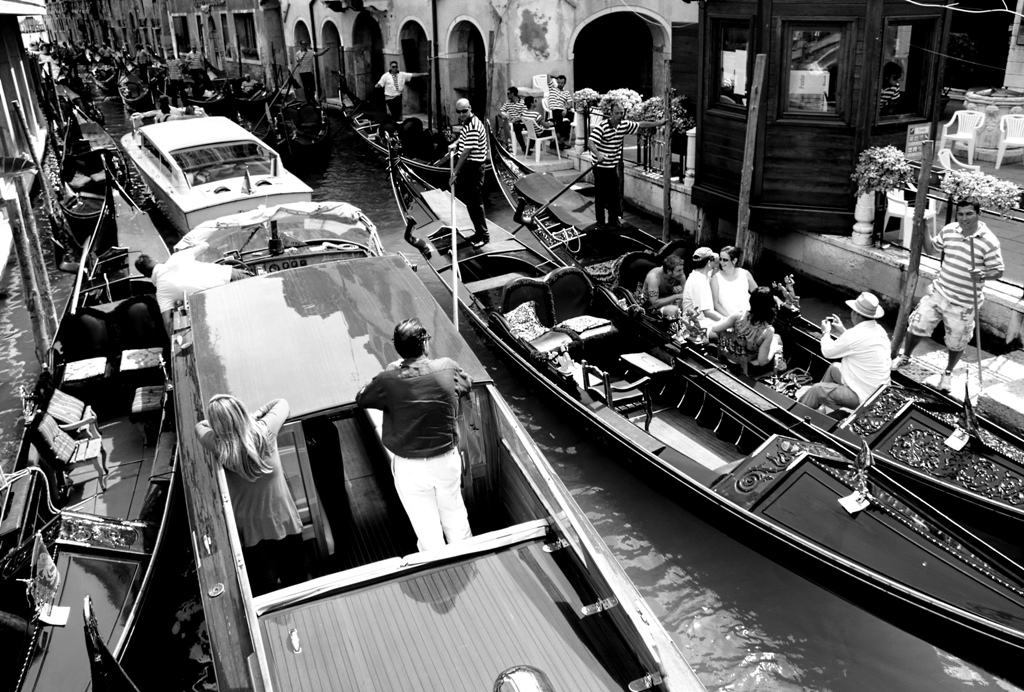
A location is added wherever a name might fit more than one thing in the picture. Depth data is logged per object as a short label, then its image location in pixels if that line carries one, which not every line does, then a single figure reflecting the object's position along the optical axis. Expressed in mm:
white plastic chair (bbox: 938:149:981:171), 6699
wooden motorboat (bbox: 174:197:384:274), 5352
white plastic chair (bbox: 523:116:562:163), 10778
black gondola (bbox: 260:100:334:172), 12914
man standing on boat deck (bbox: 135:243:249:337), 4629
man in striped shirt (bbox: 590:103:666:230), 7707
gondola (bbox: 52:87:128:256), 7980
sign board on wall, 6512
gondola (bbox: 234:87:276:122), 14906
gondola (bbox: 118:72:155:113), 18500
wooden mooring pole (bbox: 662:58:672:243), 7504
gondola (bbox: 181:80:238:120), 15398
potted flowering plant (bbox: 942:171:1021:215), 4965
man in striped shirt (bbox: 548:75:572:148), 11078
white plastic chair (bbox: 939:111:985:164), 7523
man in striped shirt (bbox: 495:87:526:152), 11078
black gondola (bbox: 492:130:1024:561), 3666
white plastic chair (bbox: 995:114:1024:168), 7570
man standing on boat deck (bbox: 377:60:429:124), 14835
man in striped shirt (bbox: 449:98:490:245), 7500
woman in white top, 4961
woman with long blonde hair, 2713
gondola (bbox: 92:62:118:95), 24109
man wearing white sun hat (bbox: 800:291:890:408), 3977
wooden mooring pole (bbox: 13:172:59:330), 6414
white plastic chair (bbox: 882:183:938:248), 6305
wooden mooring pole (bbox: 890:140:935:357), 5074
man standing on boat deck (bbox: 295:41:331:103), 18234
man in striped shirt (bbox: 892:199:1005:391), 4508
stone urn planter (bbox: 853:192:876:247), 6383
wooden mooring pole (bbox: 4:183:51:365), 5554
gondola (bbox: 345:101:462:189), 12438
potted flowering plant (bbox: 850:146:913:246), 6098
